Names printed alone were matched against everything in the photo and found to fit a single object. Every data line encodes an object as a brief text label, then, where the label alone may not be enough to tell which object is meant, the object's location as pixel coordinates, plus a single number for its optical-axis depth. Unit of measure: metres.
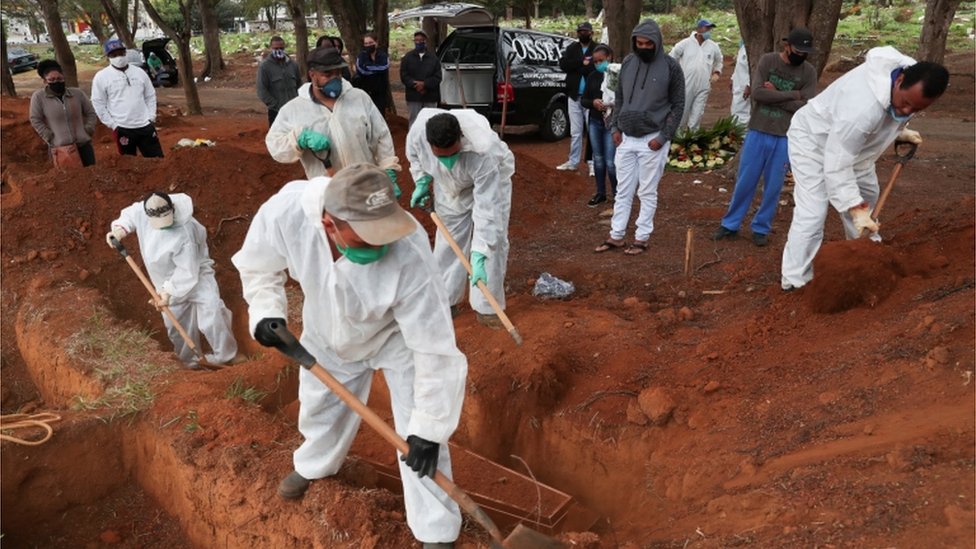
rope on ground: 3.88
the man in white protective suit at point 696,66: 9.85
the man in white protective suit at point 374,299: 2.49
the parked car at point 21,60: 26.27
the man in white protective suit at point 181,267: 5.42
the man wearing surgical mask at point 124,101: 7.72
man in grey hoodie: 6.13
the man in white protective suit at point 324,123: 5.20
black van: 10.55
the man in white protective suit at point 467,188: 4.71
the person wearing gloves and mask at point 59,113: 7.32
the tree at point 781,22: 7.39
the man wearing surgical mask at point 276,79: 9.33
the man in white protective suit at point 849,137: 4.21
